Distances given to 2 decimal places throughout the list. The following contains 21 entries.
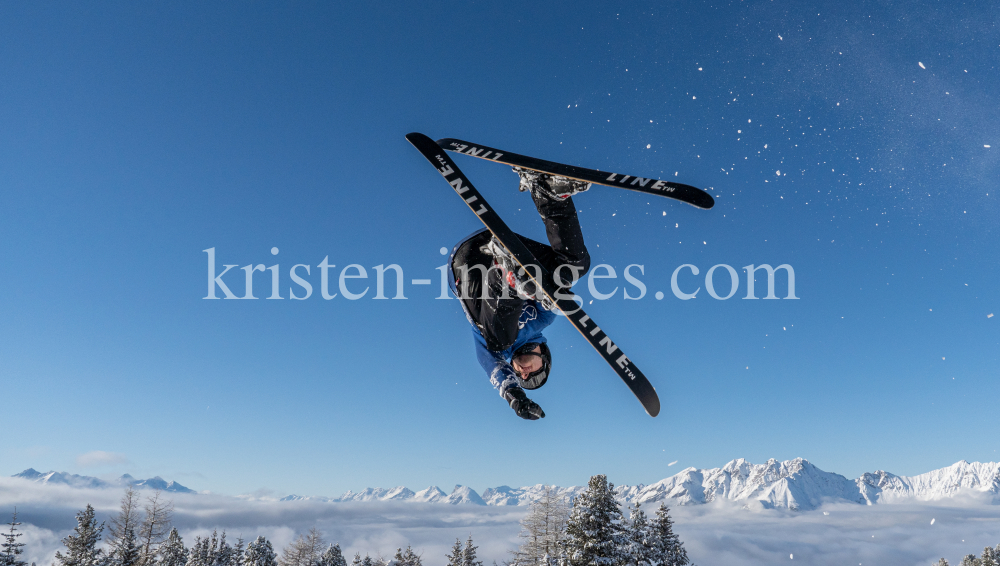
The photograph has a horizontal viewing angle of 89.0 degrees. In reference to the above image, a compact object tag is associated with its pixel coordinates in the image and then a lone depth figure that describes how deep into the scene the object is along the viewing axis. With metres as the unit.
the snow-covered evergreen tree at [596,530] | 15.70
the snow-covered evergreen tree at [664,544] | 21.56
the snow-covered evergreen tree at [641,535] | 19.45
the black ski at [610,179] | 4.07
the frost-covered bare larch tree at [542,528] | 23.86
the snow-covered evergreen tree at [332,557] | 34.59
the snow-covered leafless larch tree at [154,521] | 29.66
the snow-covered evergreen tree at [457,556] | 26.92
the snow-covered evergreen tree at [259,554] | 27.42
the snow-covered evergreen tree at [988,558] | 37.12
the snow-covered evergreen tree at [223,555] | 34.62
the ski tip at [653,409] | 4.79
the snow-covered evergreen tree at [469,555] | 26.94
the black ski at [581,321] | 4.59
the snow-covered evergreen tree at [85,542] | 25.04
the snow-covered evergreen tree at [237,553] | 40.14
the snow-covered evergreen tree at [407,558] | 35.94
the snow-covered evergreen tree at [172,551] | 32.95
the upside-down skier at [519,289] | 4.19
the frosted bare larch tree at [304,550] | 34.31
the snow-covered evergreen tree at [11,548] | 23.52
